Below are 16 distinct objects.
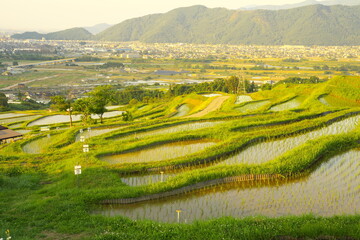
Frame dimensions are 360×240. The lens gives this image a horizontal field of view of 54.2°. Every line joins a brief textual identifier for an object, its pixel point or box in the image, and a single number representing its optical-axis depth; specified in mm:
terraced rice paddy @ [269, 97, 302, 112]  35059
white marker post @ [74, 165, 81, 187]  13448
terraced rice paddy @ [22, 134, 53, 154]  24727
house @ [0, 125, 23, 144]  28938
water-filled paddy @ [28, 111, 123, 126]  44059
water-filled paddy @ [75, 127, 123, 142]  27030
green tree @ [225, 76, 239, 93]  70950
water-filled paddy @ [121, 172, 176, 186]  15695
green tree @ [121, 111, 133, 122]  34947
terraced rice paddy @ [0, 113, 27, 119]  50238
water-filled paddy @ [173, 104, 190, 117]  39394
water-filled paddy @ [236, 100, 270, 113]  36028
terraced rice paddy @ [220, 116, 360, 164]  18797
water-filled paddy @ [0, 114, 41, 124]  46609
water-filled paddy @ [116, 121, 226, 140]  25766
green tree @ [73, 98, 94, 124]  36469
